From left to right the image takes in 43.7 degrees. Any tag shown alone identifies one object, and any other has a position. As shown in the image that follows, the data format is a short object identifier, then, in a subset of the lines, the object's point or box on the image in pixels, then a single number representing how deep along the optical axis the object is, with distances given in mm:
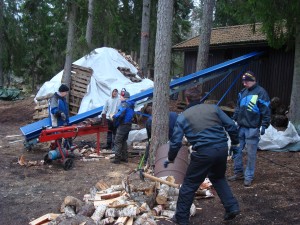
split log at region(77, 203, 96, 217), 4916
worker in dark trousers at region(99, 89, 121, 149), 9906
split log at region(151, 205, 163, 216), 5170
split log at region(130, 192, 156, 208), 5217
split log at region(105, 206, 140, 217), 4797
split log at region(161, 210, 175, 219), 5113
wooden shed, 14031
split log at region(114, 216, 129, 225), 4711
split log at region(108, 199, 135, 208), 4926
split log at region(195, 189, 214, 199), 5984
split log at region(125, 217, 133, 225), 4723
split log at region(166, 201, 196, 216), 5242
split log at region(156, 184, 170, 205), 5355
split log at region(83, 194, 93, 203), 5630
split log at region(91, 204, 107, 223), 4828
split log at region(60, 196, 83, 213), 5168
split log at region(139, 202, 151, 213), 4975
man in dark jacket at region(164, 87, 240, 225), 4609
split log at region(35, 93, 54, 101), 14358
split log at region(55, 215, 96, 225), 4534
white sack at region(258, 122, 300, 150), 9055
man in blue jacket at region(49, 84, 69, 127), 8539
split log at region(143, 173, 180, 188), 5590
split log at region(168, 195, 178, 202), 5510
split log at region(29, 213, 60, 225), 4875
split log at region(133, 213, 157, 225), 4714
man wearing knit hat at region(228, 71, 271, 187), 6441
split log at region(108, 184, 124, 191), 5676
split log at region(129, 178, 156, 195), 5375
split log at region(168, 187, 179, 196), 5578
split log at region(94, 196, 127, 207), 5184
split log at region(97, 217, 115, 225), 4820
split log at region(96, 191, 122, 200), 5371
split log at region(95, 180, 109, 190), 6027
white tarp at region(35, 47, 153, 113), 14805
